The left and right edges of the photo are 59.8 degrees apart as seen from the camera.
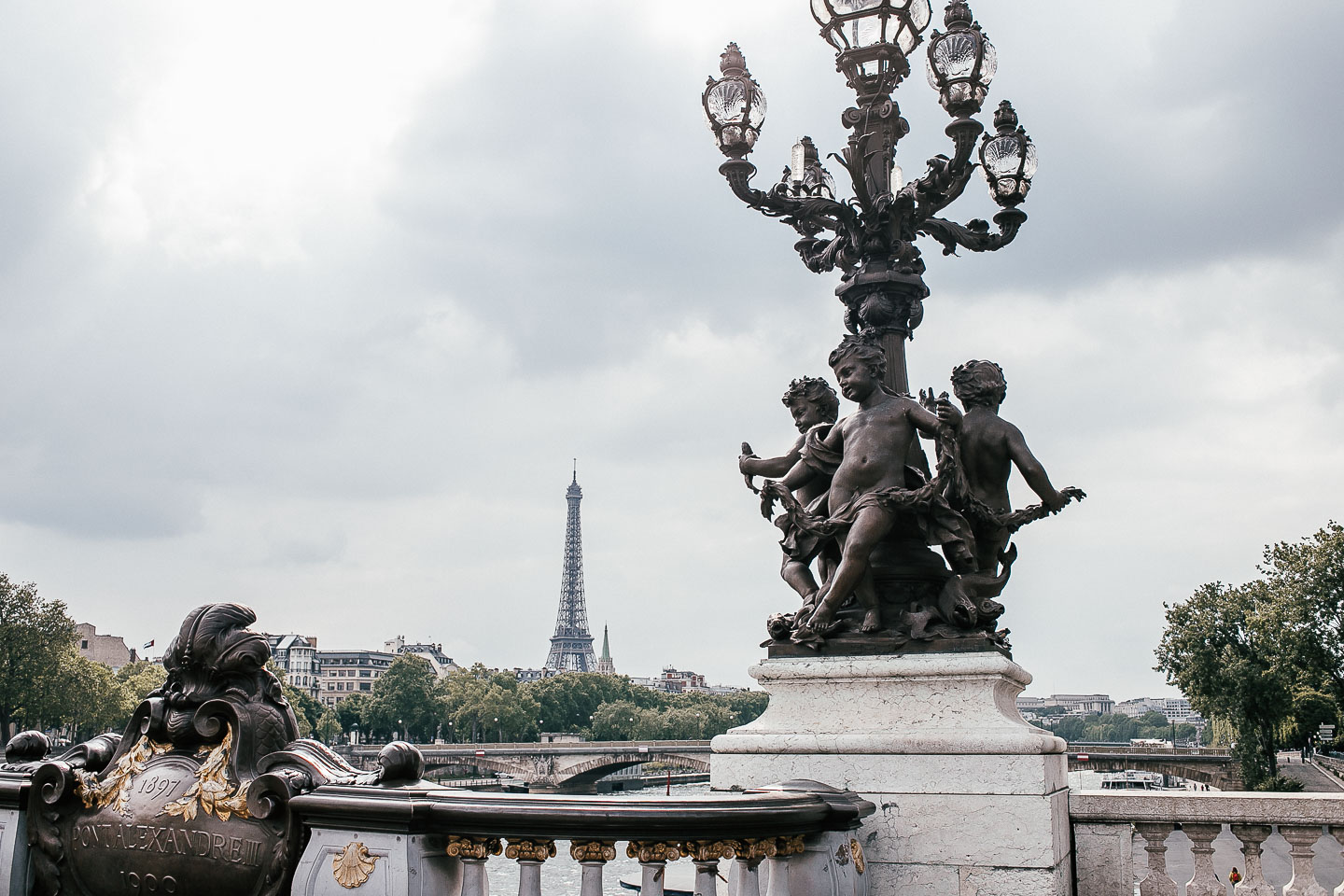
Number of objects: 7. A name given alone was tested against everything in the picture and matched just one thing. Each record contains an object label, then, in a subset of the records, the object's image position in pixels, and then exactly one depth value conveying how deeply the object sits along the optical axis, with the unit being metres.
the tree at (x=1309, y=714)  37.06
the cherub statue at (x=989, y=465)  6.88
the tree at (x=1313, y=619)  35.75
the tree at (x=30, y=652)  49.41
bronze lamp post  8.16
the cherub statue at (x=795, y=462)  7.14
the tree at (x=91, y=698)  51.97
